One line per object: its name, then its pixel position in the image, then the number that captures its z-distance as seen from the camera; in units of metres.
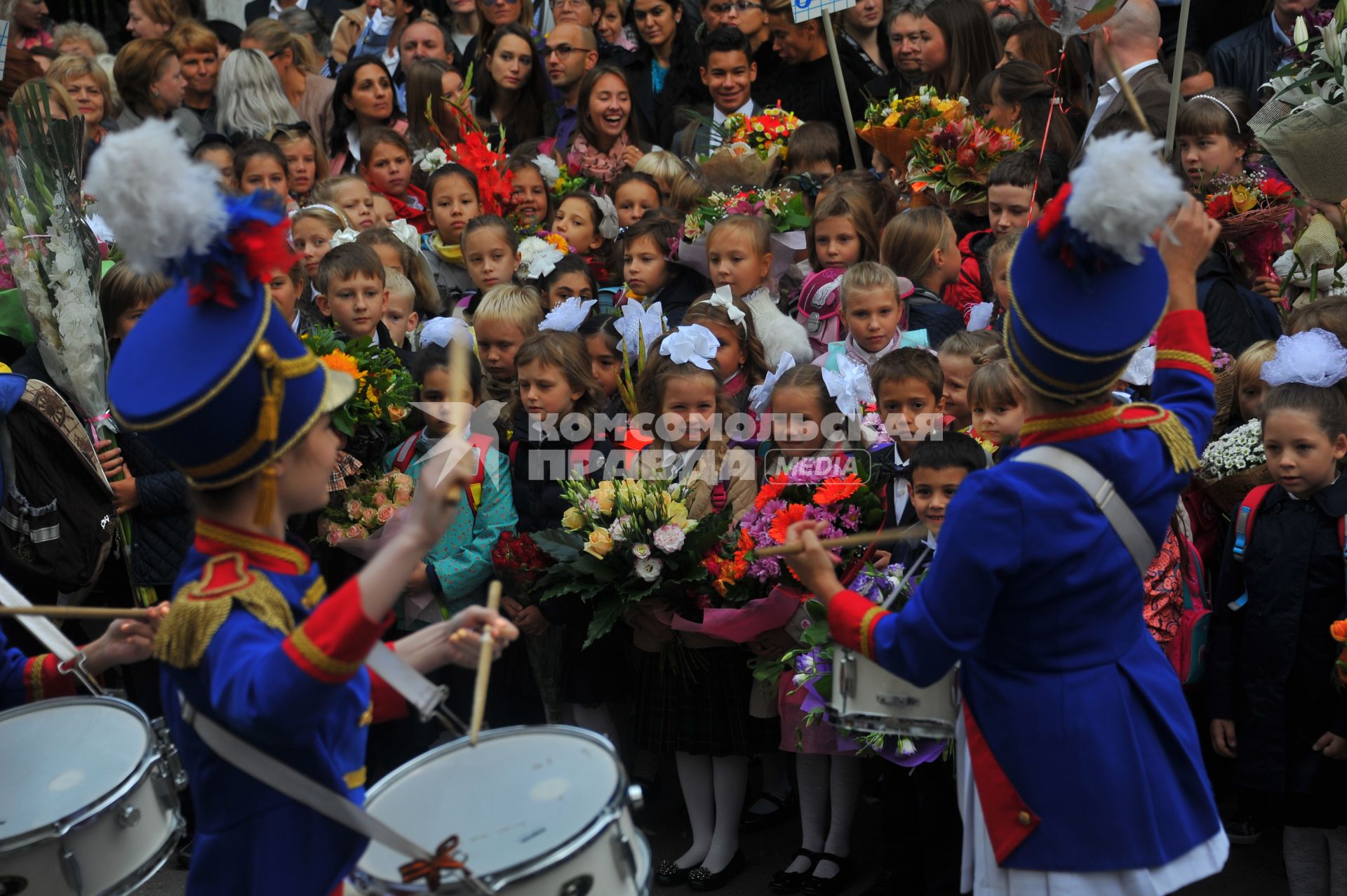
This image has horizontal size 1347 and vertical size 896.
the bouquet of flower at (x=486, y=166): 8.01
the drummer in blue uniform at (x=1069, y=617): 3.04
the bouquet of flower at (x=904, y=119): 6.91
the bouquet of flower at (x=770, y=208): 6.95
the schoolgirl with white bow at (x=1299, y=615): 4.56
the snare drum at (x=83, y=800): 3.10
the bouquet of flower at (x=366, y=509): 5.81
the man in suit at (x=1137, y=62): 6.43
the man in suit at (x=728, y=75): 8.22
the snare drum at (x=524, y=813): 2.67
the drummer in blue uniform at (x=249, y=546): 2.54
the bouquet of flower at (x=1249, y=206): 5.70
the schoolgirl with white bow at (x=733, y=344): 6.18
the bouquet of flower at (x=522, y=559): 5.48
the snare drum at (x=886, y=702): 3.44
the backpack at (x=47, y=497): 5.26
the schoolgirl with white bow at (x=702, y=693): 5.45
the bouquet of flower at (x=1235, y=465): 5.01
